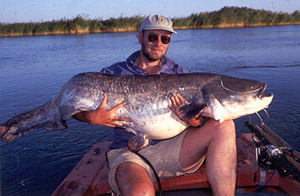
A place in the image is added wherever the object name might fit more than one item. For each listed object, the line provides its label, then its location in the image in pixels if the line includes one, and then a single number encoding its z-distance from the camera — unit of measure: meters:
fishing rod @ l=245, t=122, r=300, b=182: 2.66
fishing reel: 2.73
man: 2.42
